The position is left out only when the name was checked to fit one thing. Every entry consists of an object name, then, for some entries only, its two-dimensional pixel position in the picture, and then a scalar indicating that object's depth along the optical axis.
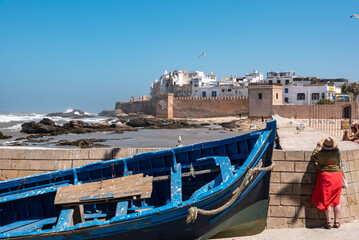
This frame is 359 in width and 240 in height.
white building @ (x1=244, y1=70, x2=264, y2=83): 63.61
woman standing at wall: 5.79
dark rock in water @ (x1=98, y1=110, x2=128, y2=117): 91.38
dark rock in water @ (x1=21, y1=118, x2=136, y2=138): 30.84
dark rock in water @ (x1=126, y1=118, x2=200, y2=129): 38.40
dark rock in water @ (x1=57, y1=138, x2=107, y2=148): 20.74
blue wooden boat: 5.41
